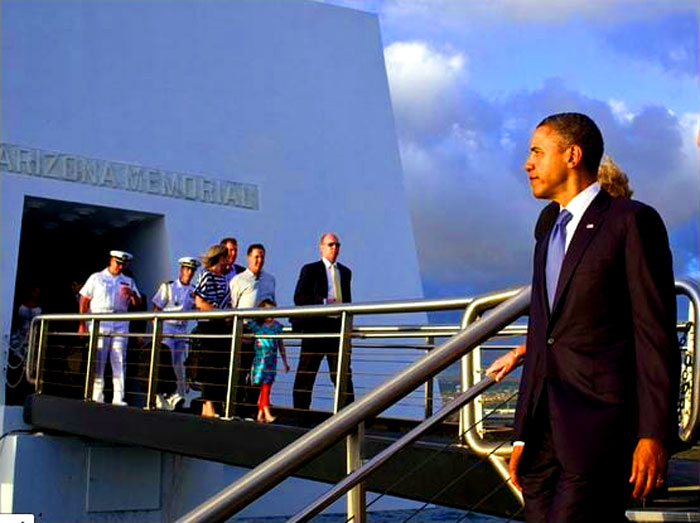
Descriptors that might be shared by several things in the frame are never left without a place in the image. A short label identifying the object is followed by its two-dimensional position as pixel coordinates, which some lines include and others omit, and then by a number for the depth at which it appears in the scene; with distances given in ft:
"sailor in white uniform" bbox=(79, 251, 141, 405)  32.97
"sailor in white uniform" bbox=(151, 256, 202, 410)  32.71
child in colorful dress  26.07
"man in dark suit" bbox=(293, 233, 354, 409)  26.81
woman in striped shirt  29.17
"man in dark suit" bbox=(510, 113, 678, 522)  8.09
